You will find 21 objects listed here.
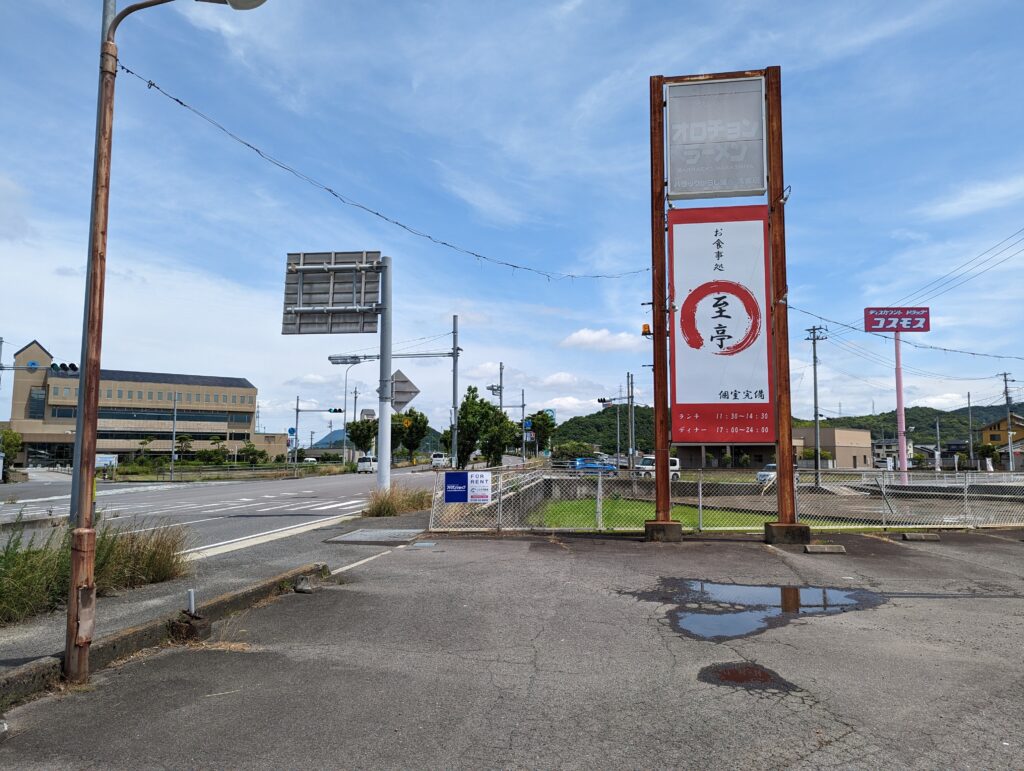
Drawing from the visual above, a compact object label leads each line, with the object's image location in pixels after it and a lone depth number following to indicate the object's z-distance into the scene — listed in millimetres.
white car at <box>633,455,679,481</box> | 42797
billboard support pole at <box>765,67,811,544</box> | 13273
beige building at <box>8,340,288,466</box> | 89062
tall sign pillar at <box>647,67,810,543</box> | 13656
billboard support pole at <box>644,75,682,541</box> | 13625
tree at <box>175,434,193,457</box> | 81562
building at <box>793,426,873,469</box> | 82750
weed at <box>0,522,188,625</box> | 6930
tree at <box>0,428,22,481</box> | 66900
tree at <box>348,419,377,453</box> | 80812
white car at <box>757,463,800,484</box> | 36525
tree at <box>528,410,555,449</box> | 94262
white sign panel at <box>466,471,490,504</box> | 15094
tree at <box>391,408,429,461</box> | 77188
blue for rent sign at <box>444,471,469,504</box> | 15102
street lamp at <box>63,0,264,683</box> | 5258
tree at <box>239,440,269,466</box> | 87250
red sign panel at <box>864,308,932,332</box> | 41875
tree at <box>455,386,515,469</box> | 49938
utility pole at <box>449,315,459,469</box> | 36384
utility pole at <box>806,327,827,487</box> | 42859
